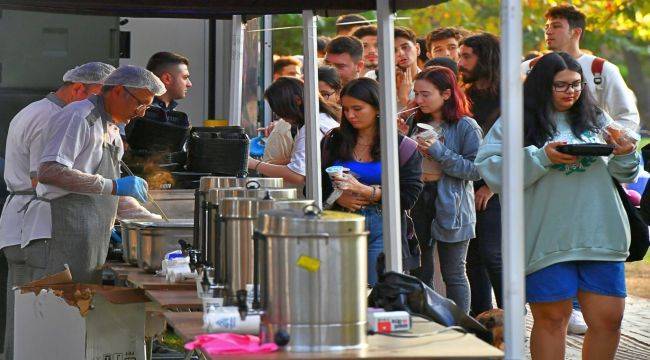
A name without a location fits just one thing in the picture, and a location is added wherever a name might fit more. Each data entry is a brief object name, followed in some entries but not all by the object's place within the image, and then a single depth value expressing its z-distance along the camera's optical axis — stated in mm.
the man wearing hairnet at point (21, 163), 14672
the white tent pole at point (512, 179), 8686
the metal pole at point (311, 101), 14867
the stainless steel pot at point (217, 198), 11019
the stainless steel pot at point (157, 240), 13408
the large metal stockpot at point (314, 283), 8226
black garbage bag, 9747
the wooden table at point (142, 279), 12050
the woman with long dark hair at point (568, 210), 12057
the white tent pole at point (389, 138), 12580
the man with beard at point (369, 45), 22226
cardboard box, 13283
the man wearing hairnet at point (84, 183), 13571
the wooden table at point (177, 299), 10746
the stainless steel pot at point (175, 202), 16326
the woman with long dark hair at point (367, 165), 14648
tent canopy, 14937
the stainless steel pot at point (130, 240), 13895
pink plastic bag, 8249
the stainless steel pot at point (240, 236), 10223
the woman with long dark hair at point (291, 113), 17076
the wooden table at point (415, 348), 8155
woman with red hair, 16092
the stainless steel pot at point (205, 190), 12026
